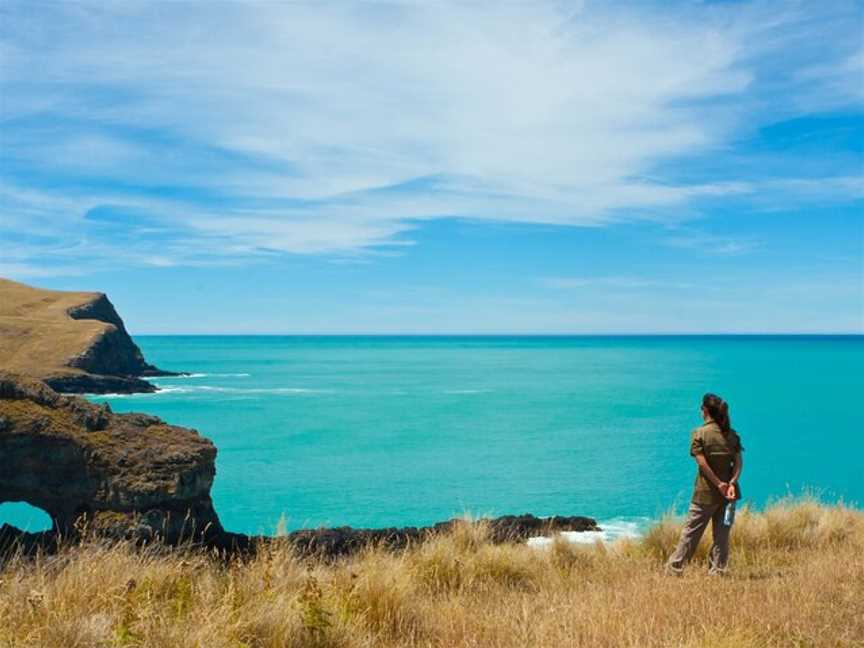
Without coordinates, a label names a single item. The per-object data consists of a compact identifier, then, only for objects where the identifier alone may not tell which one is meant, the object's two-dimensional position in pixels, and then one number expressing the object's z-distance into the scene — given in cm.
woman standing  927
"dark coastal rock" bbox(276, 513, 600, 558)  1669
